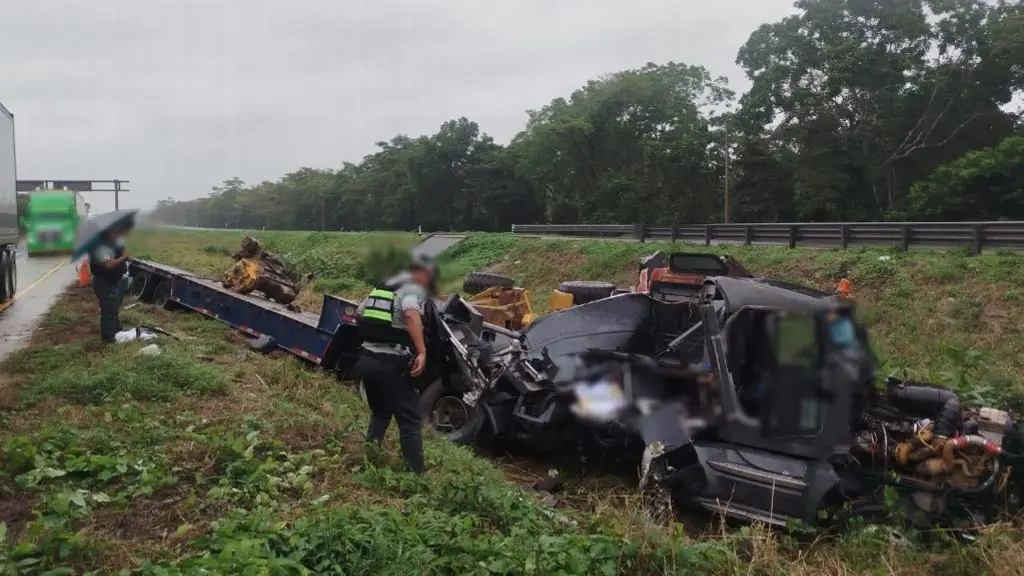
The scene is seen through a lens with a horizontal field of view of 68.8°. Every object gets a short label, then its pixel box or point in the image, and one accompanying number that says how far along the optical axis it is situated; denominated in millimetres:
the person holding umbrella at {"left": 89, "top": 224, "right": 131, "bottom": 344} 7526
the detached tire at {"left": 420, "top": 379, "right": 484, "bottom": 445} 5898
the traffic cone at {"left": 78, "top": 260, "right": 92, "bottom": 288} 9138
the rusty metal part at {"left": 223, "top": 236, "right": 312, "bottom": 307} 9711
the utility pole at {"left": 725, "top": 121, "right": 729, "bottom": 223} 28469
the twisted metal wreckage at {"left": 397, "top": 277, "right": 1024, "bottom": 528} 4277
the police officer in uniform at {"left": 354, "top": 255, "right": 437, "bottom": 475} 4559
